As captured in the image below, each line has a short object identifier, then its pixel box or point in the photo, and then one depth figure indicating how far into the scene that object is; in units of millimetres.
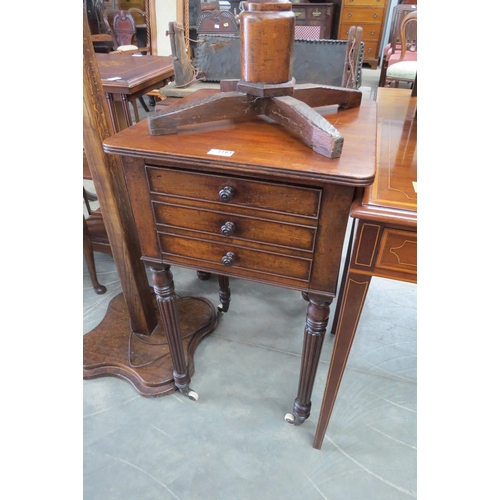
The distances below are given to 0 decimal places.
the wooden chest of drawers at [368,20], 4558
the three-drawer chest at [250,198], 639
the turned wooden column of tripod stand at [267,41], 672
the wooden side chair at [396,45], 3177
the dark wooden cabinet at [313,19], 4684
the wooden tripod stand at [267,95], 667
